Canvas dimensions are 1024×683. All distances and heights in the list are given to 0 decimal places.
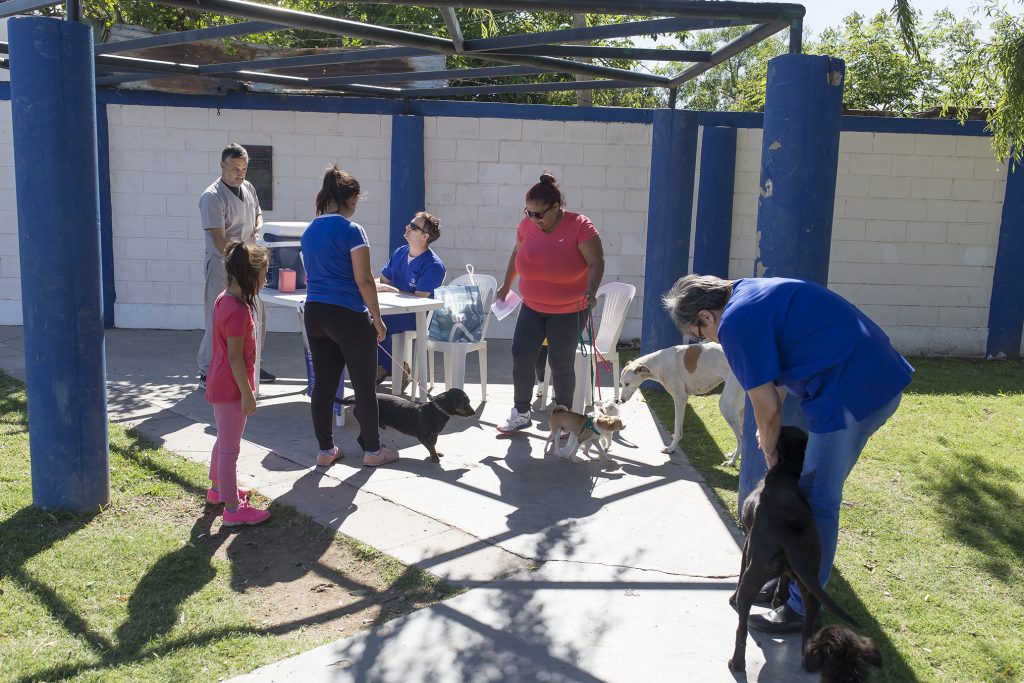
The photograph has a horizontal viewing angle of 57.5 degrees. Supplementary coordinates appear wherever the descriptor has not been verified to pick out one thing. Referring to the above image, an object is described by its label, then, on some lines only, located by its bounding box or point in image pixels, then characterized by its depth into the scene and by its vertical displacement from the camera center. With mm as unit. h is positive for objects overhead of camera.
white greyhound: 6055 -1275
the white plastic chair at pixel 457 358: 7082 -1438
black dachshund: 5750 -1505
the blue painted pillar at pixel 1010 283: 9766 -1000
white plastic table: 6598 -993
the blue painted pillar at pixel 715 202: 9688 -247
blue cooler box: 7359 -693
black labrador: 3230 -1280
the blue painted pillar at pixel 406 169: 9781 -13
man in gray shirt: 6871 -400
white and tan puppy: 5777 -1545
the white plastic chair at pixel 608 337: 6910 -1251
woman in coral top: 6047 -690
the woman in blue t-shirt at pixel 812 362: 3299 -635
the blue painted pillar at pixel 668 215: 7551 -313
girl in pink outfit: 4445 -957
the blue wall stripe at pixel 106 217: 9797 -615
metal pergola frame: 4480 +759
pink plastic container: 7180 -886
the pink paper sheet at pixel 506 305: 7029 -1014
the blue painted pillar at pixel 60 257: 4358 -472
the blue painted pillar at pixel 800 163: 4312 +82
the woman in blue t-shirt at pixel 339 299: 5203 -740
